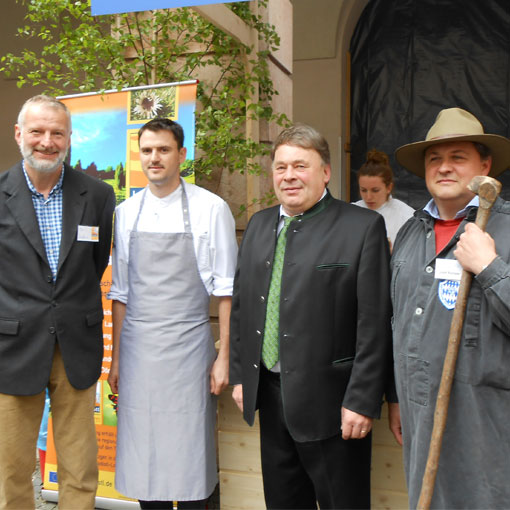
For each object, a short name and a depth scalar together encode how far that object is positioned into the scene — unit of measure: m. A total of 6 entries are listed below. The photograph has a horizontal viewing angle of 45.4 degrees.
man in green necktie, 2.13
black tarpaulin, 6.52
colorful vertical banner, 3.44
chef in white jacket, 2.65
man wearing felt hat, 1.77
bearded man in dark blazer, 2.38
